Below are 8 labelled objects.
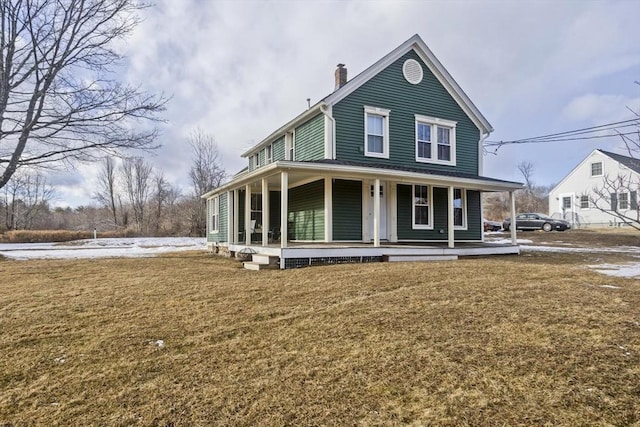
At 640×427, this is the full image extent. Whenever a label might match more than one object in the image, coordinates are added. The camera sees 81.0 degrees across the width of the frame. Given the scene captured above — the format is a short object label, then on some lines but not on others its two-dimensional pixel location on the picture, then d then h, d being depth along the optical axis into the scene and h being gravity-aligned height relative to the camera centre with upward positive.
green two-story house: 10.61 +1.55
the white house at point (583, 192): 30.22 +2.93
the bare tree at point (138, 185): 43.88 +4.98
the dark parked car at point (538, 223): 26.88 +0.20
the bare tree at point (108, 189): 44.22 +4.53
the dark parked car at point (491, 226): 33.12 -0.02
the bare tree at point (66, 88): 13.87 +5.28
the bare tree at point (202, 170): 33.16 +5.18
